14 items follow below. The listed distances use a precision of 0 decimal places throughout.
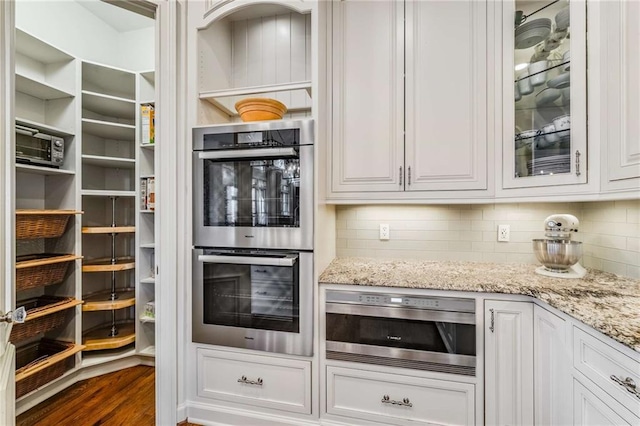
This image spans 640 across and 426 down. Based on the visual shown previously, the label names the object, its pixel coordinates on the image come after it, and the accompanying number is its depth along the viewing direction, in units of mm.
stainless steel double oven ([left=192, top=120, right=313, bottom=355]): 1632
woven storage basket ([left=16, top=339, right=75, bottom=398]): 1833
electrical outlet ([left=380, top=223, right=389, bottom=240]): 2125
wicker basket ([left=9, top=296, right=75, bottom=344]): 1837
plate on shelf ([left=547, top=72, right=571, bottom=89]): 1476
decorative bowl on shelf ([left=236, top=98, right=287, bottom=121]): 1784
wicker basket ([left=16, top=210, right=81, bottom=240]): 1797
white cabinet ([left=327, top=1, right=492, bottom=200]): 1689
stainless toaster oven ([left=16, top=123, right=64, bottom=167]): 1838
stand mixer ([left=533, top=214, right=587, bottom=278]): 1554
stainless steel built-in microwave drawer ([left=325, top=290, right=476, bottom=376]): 1462
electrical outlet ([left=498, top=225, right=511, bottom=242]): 1945
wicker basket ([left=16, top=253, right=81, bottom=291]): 1836
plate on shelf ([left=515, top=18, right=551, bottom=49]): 1576
